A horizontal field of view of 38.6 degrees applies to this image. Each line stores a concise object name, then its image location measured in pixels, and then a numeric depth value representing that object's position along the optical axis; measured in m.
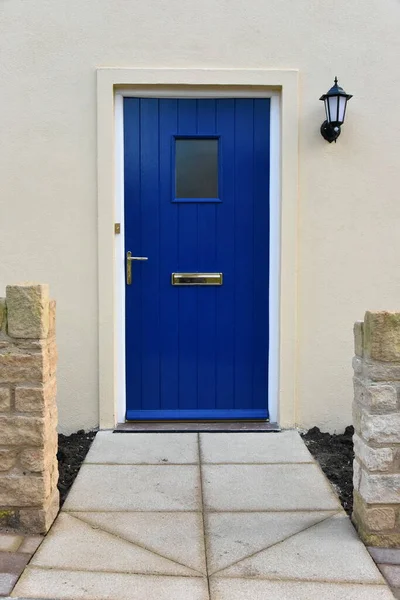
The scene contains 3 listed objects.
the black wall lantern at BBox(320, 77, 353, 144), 4.01
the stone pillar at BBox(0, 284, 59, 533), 2.70
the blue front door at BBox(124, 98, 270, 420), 4.31
